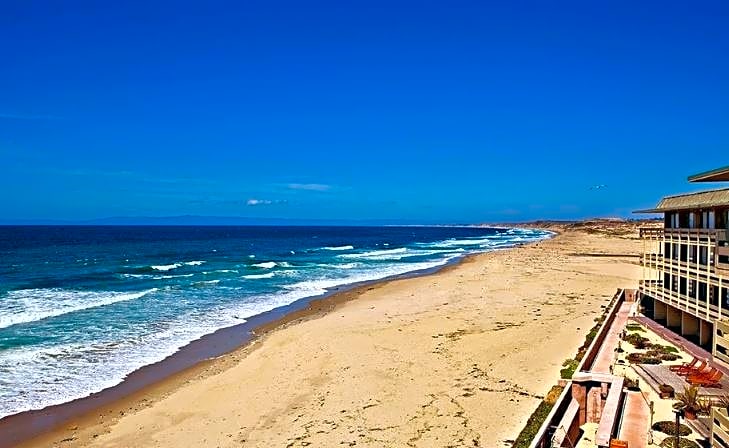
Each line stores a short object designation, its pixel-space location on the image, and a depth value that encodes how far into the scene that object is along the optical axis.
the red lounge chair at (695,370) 13.27
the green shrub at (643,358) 14.97
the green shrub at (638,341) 16.82
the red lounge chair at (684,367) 13.73
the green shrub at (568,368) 14.66
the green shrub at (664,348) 16.16
